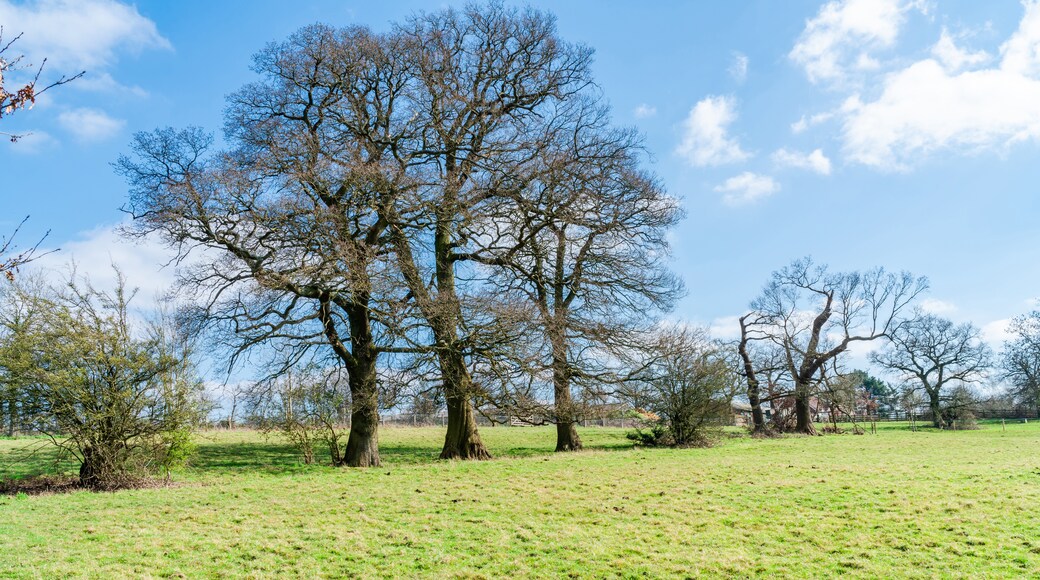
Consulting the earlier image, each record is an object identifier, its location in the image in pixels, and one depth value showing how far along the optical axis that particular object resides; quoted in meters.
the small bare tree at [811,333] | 36.56
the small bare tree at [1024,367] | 47.69
